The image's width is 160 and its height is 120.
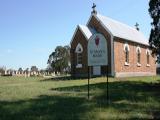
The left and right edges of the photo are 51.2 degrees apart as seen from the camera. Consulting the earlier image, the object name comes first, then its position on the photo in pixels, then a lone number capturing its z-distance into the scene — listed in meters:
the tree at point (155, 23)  12.73
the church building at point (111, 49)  18.17
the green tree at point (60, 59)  41.03
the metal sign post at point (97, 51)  7.09
